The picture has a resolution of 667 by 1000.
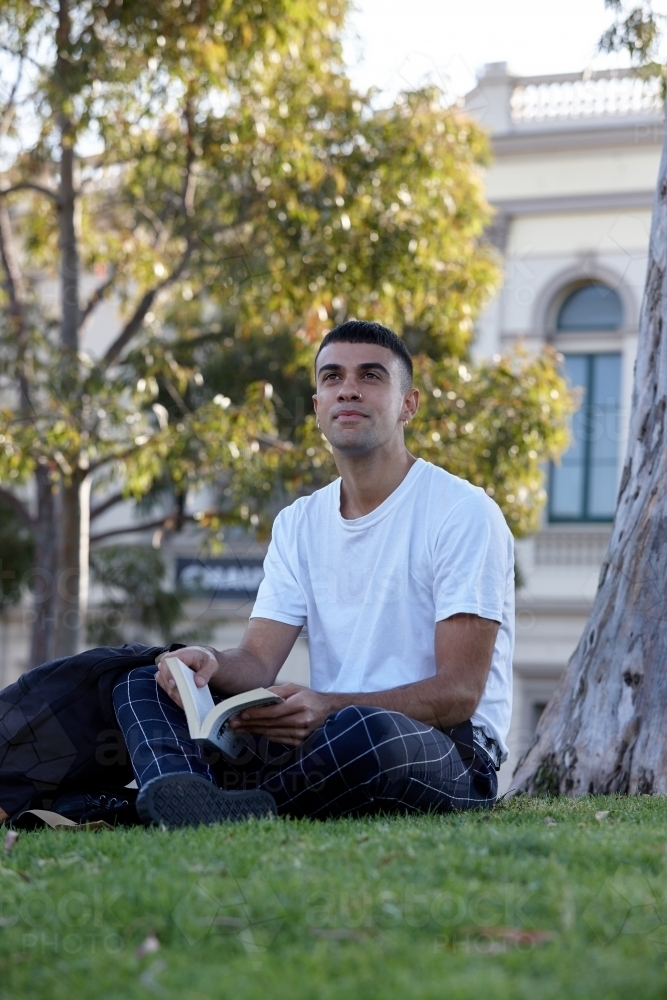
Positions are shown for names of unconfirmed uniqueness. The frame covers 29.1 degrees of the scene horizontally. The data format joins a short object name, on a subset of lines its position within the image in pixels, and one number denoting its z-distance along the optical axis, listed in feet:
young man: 10.85
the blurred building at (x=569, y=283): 51.16
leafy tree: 31.45
